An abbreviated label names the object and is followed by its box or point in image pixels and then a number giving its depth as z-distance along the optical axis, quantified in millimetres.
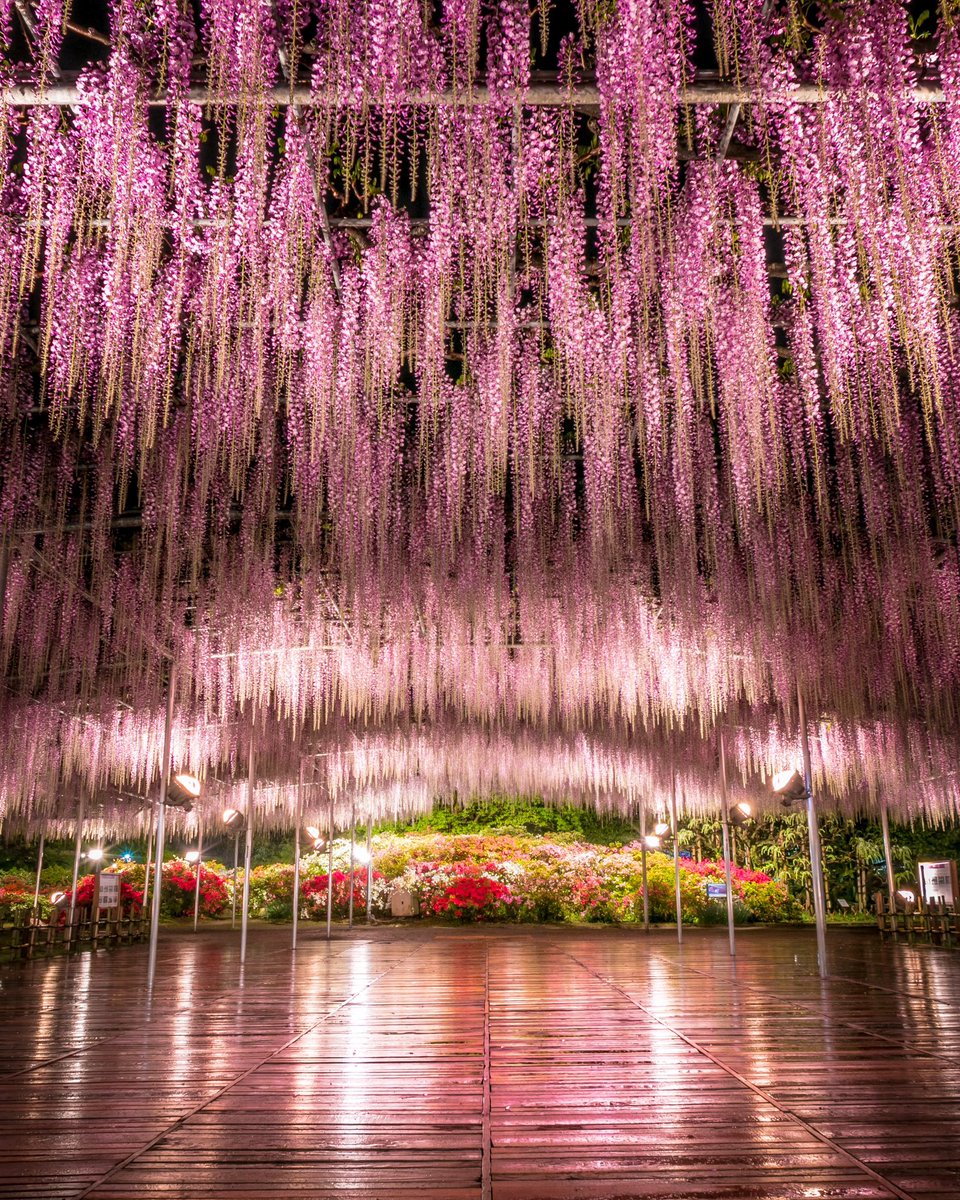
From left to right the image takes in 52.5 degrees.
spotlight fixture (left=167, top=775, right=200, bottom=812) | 7043
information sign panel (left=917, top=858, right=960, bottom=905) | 12438
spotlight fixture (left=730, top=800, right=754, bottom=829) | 12914
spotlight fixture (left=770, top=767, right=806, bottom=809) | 7328
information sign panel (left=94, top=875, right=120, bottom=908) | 11531
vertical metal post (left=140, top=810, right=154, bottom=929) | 14384
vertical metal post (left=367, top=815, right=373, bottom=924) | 16203
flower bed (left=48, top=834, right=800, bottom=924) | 17297
